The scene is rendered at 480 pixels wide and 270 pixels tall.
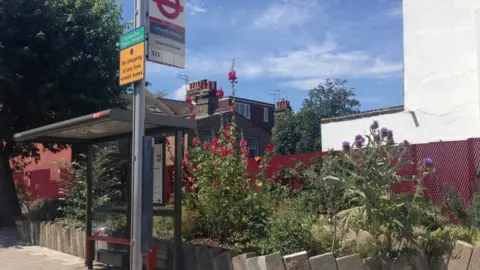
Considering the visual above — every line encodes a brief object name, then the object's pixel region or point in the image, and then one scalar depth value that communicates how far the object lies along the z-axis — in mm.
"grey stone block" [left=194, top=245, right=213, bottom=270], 7318
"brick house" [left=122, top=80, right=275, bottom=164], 34438
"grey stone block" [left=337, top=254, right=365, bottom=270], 6168
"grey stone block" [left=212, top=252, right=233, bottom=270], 6986
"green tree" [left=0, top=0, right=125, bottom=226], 14680
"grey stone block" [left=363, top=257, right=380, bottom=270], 6309
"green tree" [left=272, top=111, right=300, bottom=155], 33500
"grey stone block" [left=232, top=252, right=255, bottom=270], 6523
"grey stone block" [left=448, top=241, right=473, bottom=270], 6523
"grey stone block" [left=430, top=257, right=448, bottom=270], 6621
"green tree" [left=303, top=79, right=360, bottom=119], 37875
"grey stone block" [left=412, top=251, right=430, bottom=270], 6508
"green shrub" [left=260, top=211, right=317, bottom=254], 6539
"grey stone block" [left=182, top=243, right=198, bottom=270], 7637
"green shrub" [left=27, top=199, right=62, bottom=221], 13688
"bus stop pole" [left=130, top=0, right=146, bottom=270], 5234
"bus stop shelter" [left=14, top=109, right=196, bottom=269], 7082
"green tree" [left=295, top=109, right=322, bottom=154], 31938
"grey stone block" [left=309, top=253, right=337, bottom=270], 6112
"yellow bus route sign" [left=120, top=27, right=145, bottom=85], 5328
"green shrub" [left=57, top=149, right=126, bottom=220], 9009
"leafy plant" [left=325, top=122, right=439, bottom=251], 6426
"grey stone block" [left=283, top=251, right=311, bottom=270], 6121
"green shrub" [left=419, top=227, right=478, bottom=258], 6715
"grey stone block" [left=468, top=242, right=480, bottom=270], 6422
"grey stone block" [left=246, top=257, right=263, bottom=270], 6273
